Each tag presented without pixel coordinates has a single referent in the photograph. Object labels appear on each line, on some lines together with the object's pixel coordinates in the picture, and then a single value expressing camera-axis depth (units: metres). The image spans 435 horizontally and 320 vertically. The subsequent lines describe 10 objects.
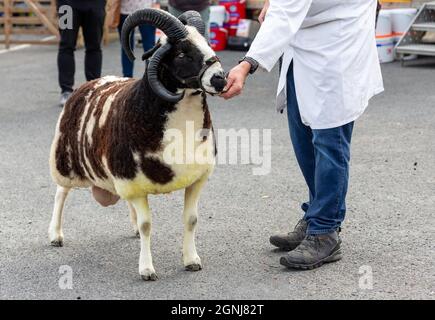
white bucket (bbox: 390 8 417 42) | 12.62
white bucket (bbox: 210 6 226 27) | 14.00
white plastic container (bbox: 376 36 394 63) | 12.45
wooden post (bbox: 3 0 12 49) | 14.95
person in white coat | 4.39
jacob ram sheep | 4.10
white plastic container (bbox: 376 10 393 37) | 12.34
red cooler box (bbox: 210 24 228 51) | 13.95
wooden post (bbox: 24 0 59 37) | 15.10
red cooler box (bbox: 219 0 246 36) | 14.27
